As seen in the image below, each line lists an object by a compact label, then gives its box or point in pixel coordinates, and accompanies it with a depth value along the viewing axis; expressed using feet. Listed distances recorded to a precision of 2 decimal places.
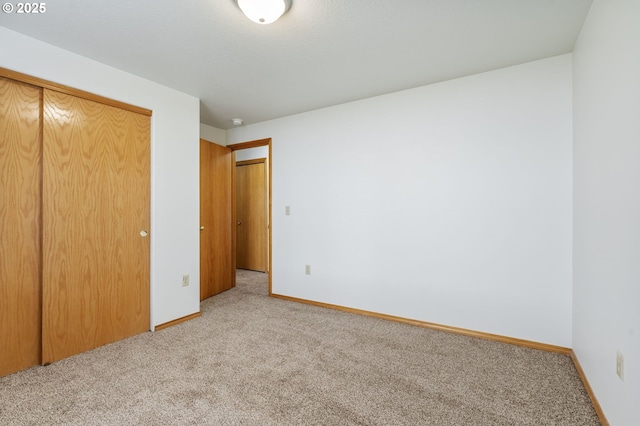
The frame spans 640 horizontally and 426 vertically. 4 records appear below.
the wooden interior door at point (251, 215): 17.74
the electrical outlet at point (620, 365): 4.35
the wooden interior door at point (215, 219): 12.28
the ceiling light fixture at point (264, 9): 5.39
